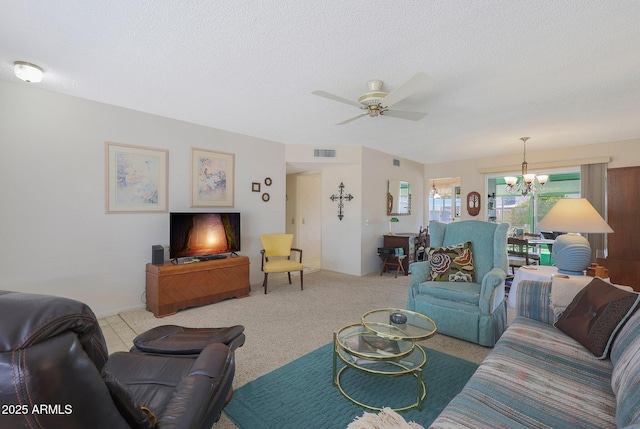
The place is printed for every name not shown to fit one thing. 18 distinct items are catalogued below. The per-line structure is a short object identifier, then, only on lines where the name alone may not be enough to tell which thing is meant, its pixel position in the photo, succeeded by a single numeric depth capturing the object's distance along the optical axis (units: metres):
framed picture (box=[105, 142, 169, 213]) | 3.44
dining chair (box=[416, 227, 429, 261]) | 6.00
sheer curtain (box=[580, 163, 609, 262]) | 5.04
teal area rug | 1.74
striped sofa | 1.14
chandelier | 5.07
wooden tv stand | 3.41
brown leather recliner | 0.55
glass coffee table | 1.83
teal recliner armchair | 2.67
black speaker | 3.59
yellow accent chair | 4.35
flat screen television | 3.71
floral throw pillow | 3.09
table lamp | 2.67
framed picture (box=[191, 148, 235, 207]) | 4.14
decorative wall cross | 5.72
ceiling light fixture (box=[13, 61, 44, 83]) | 2.44
